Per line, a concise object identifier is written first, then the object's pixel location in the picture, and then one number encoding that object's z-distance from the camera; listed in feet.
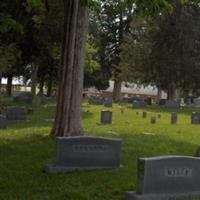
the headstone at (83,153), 31.35
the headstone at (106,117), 69.56
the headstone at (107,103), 124.48
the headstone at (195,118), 76.64
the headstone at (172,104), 127.13
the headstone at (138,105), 123.32
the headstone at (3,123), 57.18
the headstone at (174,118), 75.27
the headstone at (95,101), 139.74
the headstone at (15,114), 66.85
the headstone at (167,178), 24.43
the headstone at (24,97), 128.70
